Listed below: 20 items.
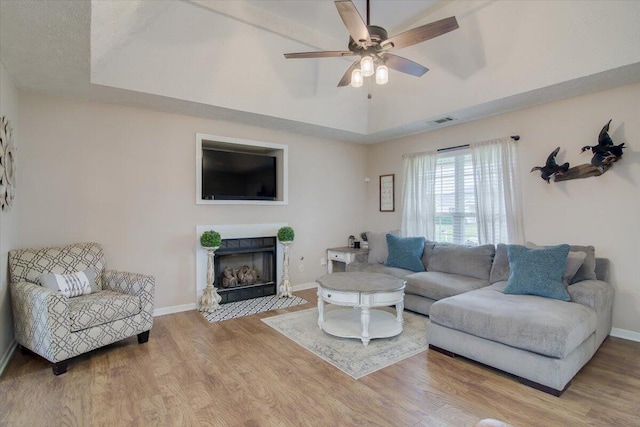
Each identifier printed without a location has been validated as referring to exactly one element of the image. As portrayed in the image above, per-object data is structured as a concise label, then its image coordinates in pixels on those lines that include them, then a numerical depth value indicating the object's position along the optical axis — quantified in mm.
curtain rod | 4047
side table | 5117
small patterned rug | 3992
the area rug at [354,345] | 2734
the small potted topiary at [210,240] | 4094
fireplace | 4297
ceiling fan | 2281
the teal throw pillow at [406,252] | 4414
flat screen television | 4395
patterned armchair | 2543
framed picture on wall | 5691
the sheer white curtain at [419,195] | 5016
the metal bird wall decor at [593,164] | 3271
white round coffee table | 3074
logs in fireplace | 4527
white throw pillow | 2936
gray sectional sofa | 2291
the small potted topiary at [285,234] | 4719
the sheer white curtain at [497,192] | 4070
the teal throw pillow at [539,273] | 2920
